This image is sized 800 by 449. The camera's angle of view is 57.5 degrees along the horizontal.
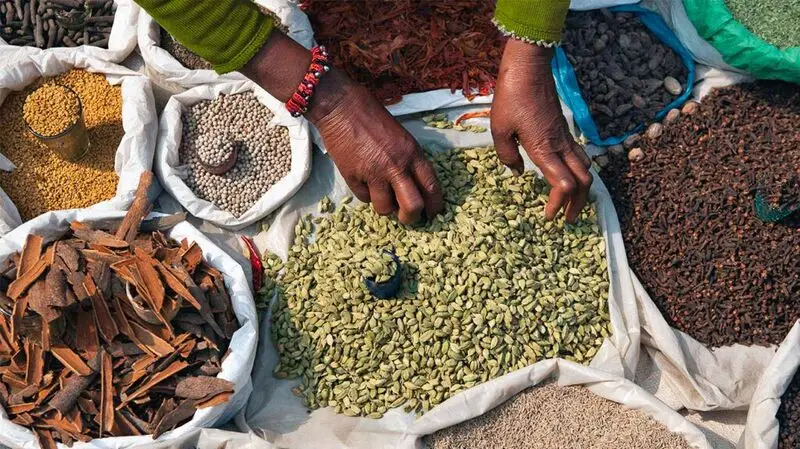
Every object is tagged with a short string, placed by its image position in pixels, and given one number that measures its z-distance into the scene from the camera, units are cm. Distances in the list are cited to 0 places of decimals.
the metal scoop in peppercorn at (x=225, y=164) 244
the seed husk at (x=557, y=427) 207
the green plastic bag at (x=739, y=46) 246
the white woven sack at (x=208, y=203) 242
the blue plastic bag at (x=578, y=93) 252
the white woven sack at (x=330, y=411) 215
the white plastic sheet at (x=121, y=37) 257
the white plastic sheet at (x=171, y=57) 244
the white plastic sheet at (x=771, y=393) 207
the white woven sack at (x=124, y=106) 234
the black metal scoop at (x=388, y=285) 211
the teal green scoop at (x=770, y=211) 229
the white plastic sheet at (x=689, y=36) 262
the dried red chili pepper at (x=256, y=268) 238
